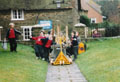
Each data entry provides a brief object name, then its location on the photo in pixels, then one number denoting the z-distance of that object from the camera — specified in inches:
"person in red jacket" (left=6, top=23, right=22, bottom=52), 815.1
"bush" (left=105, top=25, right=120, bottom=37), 1460.4
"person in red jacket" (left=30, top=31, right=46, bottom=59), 791.7
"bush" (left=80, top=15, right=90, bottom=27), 1907.0
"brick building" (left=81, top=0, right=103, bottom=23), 3139.8
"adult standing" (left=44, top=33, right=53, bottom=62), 780.8
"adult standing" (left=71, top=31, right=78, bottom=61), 789.3
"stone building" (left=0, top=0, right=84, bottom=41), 1453.0
